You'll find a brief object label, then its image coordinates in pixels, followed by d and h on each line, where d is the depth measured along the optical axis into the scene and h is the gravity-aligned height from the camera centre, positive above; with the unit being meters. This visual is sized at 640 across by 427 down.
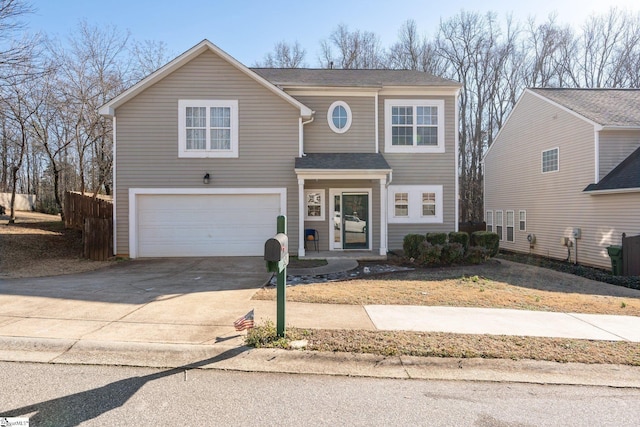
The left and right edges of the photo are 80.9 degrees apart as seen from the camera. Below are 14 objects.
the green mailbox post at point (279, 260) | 4.43 -0.58
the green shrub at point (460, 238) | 11.39 -0.83
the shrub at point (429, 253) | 11.07 -1.25
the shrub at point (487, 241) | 11.81 -0.96
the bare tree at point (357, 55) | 32.31 +13.46
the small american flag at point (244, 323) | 4.82 -1.44
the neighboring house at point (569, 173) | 14.08 +1.64
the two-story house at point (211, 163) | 12.65 +1.63
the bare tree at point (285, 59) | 33.19 +13.58
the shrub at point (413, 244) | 11.25 -1.00
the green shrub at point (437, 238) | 11.19 -0.81
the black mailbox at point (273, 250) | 4.42 -0.46
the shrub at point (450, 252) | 11.23 -1.25
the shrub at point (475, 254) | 11.63 -1.34
